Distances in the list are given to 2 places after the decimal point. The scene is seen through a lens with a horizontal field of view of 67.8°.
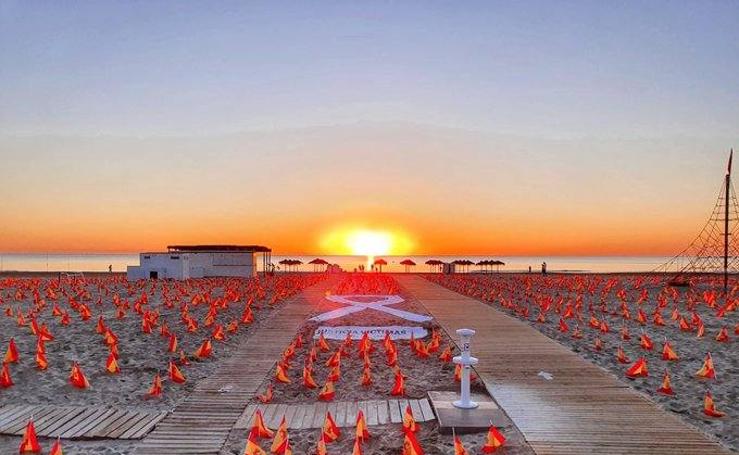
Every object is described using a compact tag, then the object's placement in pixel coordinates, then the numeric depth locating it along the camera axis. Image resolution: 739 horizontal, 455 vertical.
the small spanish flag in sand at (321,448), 9.37
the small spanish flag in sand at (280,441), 9.73
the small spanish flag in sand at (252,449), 9.17
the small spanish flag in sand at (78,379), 13.99
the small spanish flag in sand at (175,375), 14.80
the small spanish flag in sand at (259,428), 10.52
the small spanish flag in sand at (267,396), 12.88
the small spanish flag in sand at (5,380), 13.91
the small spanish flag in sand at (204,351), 17.66
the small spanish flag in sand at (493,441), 9.51
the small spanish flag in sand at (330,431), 10.52
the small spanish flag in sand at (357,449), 9.07
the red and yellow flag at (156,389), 13.59
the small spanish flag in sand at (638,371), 14.75
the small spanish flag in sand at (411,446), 9.22
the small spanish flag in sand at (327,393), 13.33
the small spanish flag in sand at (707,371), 14.65
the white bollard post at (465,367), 11.10
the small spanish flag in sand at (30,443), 9.92
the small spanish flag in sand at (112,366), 15.34
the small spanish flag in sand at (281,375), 14.59
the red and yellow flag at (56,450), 8.41
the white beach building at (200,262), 50.66
